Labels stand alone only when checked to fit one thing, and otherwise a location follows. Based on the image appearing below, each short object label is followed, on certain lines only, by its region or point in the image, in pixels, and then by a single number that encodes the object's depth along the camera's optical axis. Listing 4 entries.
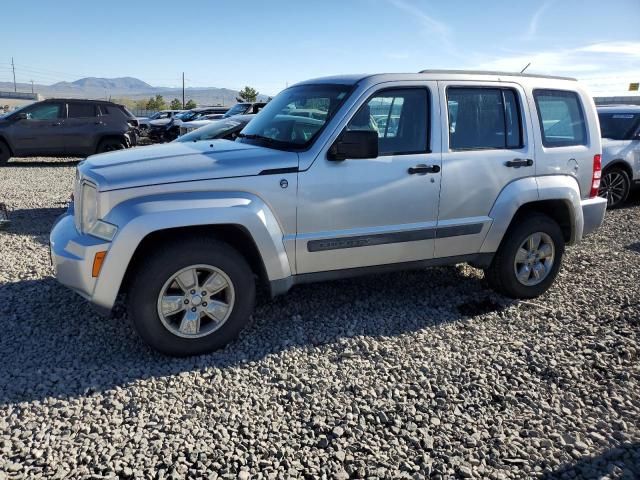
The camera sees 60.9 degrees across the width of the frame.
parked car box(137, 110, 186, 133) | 30.67
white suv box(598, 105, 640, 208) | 9.62
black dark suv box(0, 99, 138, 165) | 14.37
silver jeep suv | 3.64
